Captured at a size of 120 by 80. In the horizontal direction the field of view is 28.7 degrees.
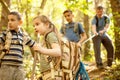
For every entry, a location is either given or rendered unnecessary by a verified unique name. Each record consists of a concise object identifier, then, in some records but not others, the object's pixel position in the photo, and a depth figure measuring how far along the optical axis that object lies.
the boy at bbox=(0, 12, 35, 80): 3.87
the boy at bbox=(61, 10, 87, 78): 6.07
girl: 3.10
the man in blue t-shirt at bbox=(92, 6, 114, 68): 6.76
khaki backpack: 3.21
